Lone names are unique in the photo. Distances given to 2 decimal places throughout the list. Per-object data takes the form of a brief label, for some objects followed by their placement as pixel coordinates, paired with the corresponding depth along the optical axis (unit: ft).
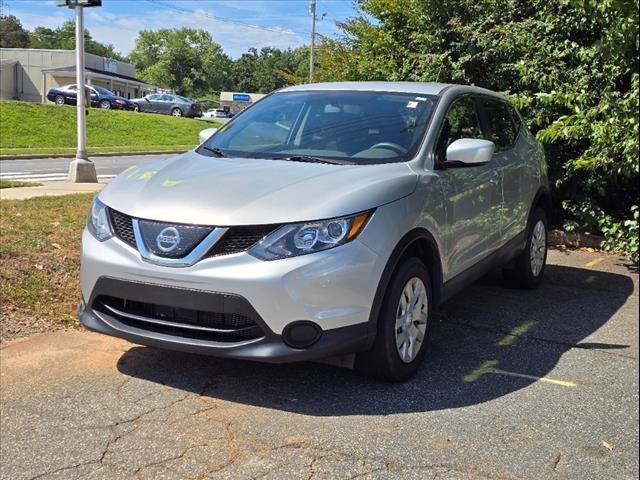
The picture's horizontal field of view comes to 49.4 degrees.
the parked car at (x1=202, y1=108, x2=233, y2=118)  240.32
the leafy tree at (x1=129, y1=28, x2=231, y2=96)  350.64
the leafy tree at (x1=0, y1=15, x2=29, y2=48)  279.51
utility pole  154.38
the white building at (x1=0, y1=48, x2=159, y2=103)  184.82
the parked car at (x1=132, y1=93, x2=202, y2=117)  153.99
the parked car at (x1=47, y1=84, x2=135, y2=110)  136.87
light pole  41.68
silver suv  11.37
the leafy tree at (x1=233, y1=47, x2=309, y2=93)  406.62
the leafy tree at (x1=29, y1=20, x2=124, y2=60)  365.81
